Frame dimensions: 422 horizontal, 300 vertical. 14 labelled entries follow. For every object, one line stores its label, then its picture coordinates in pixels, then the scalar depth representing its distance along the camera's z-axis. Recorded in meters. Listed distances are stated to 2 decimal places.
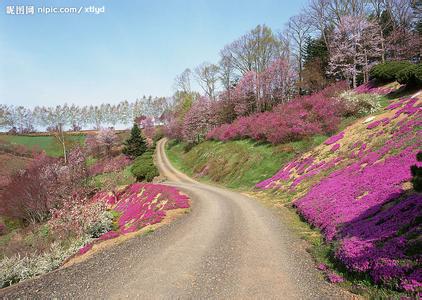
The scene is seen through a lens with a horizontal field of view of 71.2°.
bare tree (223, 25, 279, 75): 61.34
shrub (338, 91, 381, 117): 31.33
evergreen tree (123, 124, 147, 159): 66.75
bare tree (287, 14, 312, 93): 57.25
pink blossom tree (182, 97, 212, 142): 66.81
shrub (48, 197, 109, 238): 18.40
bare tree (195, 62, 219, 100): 77.69
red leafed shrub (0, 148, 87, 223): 34.06
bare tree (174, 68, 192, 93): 95.39
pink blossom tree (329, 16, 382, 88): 44.75
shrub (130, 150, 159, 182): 44.81
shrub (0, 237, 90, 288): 12.09
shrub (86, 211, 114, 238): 18.12
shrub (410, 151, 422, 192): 6.31
